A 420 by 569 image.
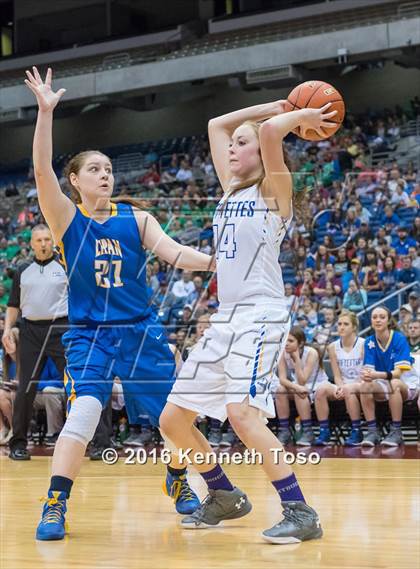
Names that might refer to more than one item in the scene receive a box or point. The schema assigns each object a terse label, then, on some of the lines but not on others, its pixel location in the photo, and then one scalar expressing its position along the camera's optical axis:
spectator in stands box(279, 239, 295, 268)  15.16
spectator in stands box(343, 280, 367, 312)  12.87
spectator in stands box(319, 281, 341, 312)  12.50
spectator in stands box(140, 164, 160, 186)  23.25
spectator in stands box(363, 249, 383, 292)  13.36
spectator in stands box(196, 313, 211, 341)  9.84
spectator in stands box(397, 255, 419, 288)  13.52
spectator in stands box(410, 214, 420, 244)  14.51
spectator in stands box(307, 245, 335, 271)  14.38
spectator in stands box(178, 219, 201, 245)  16.58
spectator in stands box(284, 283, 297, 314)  12.12
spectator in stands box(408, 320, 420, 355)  10.11
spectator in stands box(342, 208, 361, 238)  15.46
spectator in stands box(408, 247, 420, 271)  13.79
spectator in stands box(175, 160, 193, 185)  22.38
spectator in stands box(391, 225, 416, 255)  14.41
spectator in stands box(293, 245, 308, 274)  14.31
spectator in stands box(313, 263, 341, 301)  13.17
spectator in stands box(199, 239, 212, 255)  15.27
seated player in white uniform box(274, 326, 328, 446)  9.21
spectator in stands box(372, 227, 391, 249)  14.64
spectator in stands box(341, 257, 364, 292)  13.40
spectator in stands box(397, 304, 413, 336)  10.78
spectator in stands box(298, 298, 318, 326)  12.29
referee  8.01
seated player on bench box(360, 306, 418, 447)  8.91
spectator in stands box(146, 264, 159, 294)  14.06
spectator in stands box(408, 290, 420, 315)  11.74
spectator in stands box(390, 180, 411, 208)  15.91
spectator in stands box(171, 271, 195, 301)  14.11
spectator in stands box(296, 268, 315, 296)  13.51
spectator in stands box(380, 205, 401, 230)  15.52
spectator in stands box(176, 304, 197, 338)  11.40
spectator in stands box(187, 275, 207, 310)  13.55
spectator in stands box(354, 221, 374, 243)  14.99
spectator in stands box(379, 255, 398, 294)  13.58
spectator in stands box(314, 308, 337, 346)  11.14
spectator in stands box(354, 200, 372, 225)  15.91
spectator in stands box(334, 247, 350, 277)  13.88
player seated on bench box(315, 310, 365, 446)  9.08
